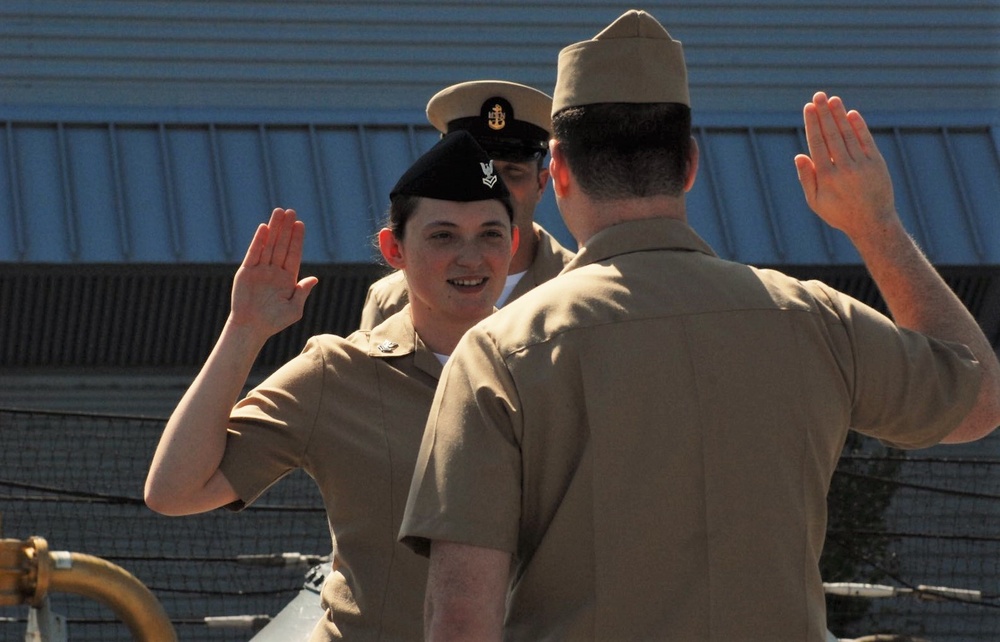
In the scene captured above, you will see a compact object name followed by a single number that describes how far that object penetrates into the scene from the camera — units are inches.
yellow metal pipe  271.4
